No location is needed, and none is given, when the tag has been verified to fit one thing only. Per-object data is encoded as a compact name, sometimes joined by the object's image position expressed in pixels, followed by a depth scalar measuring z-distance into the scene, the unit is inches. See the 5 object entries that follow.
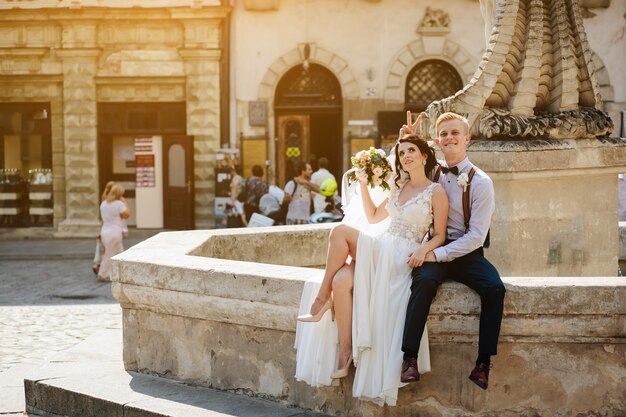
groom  209.8
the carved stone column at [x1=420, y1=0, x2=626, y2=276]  290.0
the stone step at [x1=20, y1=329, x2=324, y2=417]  232.4
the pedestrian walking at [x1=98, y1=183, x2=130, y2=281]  612.7
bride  218.7
